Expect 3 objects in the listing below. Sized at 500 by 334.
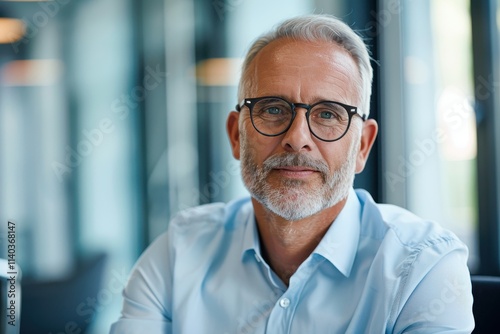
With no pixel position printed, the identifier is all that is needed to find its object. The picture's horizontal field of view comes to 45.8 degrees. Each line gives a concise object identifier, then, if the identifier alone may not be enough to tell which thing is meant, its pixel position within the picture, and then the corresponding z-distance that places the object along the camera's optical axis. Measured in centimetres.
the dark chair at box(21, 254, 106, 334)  338
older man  130
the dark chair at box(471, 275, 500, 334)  127
